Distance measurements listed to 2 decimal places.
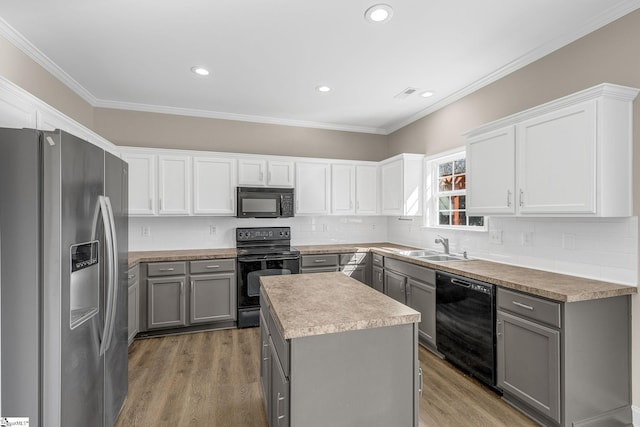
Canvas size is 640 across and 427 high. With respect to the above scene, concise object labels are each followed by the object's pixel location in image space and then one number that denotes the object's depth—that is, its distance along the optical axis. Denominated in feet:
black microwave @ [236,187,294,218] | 13.19
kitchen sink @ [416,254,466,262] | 11.22
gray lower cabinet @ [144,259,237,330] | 11.41
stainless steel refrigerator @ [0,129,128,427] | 4.31
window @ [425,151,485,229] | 11.91
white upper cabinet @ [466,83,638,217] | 6.51
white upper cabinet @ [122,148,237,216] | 12.17
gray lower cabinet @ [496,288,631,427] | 6.22
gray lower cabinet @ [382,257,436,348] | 9.88
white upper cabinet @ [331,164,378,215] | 14.88
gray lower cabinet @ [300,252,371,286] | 13.44
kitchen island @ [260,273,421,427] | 4.37
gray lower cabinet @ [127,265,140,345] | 10.25
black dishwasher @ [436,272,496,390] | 7.82
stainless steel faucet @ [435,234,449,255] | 11.71
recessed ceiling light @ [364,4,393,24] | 6.79
